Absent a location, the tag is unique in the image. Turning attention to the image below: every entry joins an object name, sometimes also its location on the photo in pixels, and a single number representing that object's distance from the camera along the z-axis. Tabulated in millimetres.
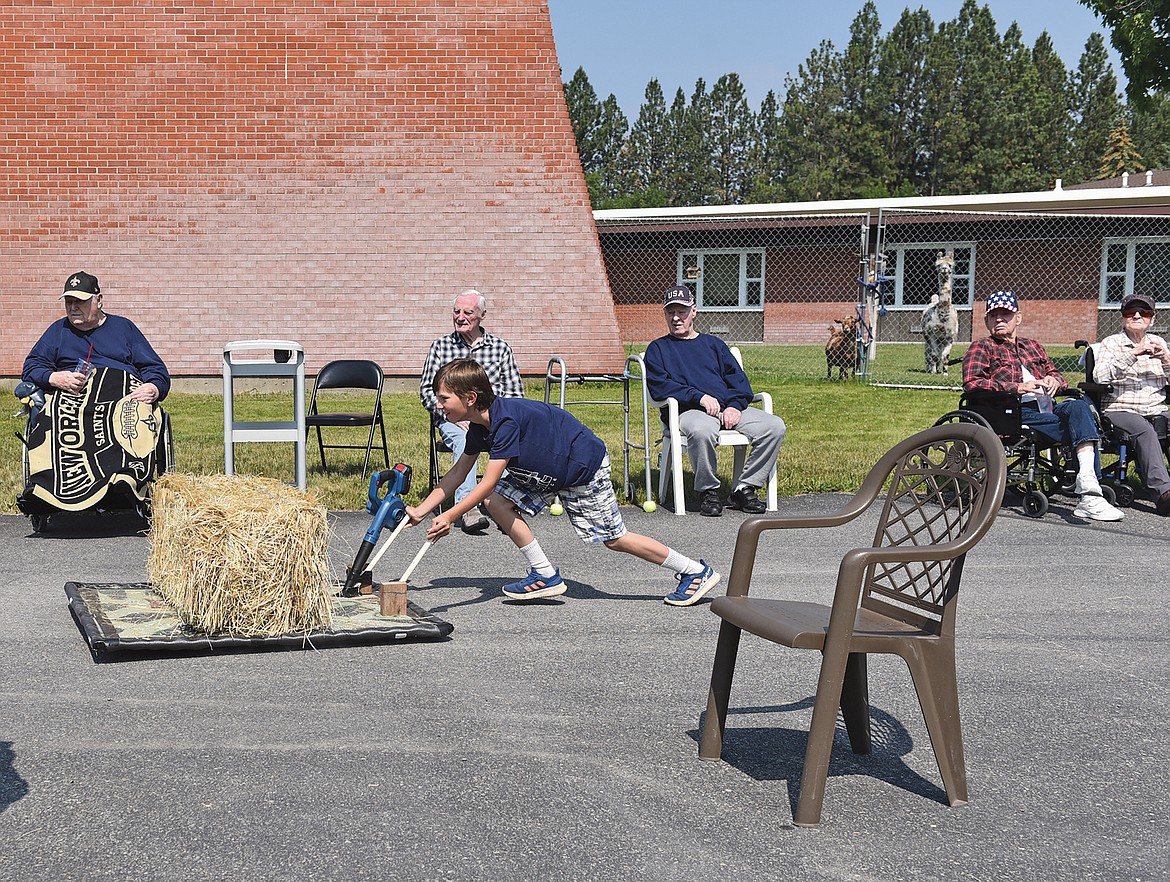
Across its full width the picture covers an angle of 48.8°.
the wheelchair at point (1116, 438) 9828
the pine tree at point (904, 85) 63500
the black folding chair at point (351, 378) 11463
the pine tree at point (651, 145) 77938
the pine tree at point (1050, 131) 61688
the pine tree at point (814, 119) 65688
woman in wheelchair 9922
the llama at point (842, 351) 21016
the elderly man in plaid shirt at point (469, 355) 9414
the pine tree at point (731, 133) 76750
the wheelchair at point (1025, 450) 9555
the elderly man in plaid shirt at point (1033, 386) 9500
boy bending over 6328
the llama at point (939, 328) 21359
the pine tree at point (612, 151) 76312
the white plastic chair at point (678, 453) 9688
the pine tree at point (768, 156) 68812
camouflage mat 5695
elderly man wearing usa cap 9672
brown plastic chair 3818
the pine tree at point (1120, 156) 62188
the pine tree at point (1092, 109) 65000
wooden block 6344
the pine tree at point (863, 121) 63906
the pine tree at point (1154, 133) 64500
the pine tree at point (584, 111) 74188
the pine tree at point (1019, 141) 60844
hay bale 5676
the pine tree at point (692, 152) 76750
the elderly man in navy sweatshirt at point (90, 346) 9141
